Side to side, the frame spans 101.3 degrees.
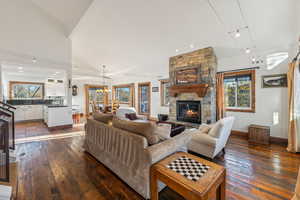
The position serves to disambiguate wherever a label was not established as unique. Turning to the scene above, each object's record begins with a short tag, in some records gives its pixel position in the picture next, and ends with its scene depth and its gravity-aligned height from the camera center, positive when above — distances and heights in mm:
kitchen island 4773 -711
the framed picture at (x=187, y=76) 4566 +893
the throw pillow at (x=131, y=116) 4699 -661
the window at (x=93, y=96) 8971 +212
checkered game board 1272 -786
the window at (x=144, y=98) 7340 +57
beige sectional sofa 1557 -777
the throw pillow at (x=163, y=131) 1834 -495
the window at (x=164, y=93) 6509 +317
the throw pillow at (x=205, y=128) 2665 -656
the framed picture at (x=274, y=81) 3471 +535
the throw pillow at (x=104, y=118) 2566 -402
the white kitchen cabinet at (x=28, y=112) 5816 -661
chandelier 7277 +1703
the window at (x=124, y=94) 8345 +387
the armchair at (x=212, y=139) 2350 -803
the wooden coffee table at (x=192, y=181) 1087 -802
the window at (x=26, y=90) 6659 +502
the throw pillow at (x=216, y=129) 2340 -597
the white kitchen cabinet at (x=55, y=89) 6389 +518
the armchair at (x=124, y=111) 5744 -578
